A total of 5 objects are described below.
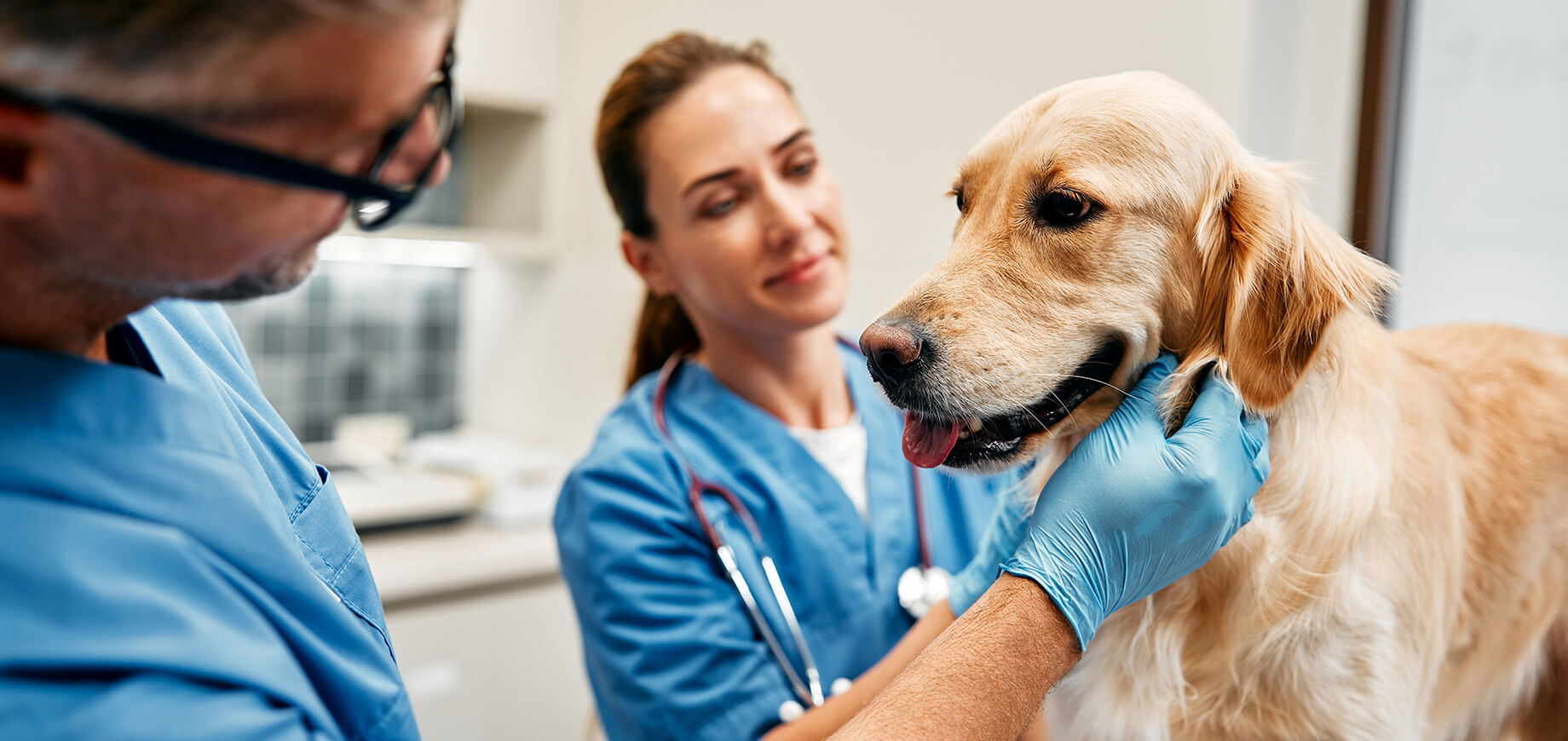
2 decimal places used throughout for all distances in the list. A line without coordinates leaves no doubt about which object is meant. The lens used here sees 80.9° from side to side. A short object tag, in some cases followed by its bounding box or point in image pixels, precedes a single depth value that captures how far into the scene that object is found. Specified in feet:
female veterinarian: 3.57
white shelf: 8.18
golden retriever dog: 2.49
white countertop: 6.67
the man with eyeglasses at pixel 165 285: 1.47
